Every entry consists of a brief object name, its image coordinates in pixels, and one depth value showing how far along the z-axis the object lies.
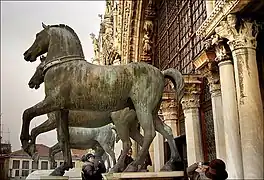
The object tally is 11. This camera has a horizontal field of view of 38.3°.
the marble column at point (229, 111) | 7.09
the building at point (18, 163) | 21.27
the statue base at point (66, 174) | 4.20
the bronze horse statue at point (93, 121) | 4.88
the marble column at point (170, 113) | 13.84
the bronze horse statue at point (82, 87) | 4.44
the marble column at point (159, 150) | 14.79
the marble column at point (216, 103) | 8.59
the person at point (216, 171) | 2.90
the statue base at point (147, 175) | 4.35
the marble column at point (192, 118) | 11.12
